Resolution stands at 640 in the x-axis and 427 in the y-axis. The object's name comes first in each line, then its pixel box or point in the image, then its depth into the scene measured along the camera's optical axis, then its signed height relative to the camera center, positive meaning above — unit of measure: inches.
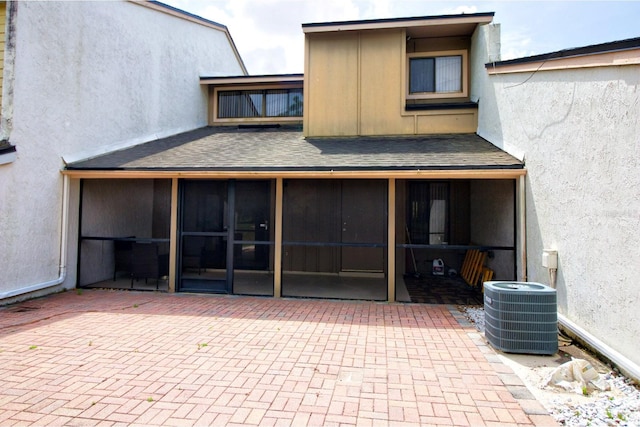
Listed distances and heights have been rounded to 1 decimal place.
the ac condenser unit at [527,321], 157.1 -43.1
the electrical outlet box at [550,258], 188.2 -17.5
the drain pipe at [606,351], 130.1 -51.4
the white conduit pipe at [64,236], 271.1 -13.8
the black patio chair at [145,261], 288.7 -34.4
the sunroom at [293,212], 253.4 +9.6
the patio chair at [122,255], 314.5 -32.5
